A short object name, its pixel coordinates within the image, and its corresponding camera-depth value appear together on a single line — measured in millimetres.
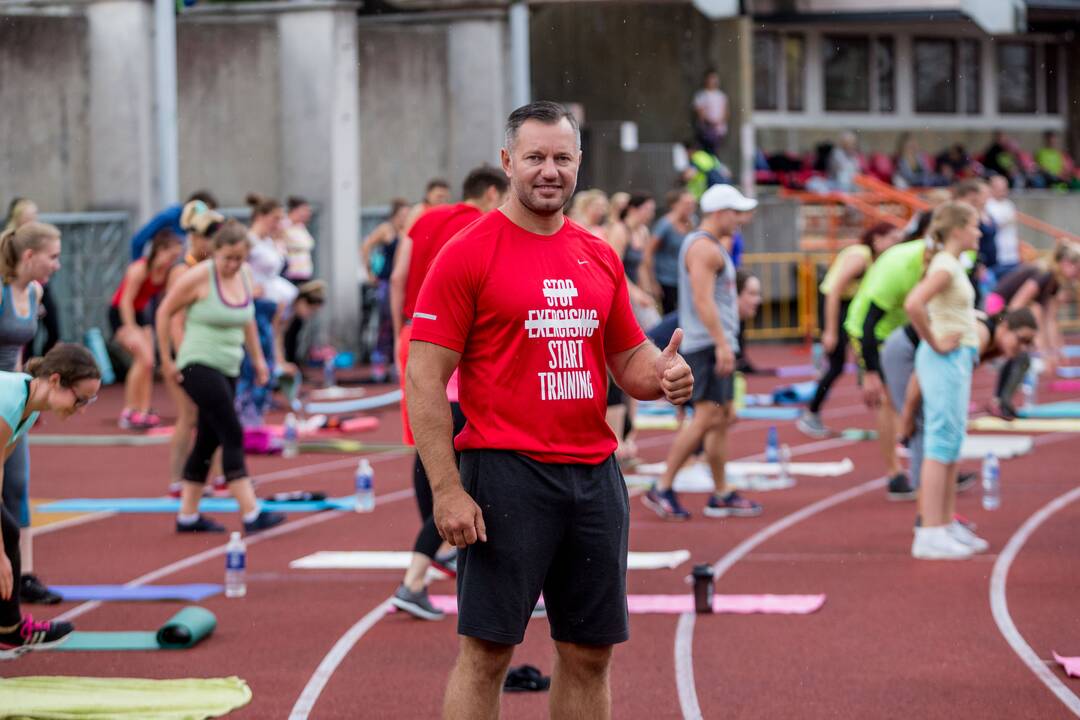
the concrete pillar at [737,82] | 30125
